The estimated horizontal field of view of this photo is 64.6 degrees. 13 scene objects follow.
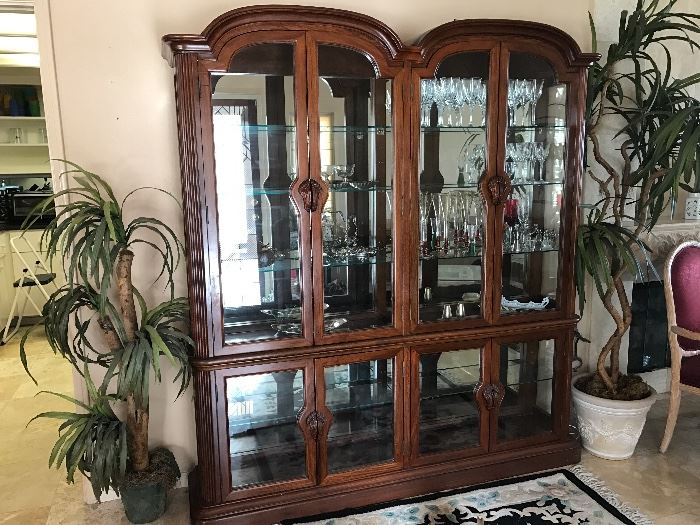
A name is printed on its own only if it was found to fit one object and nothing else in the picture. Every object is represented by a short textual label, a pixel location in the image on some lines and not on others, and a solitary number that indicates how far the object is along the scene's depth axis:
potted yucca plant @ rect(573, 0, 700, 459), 2.48
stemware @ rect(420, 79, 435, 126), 2.27
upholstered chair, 2.69
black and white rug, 2.27
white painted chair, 4.70
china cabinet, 2.08
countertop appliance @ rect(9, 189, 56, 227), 5.17
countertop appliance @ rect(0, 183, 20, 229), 5.18
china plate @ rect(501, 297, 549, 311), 2.52
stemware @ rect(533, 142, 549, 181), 2.53
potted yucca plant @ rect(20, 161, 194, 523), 1.99
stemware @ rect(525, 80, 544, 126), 2.42
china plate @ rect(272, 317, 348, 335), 2.22
